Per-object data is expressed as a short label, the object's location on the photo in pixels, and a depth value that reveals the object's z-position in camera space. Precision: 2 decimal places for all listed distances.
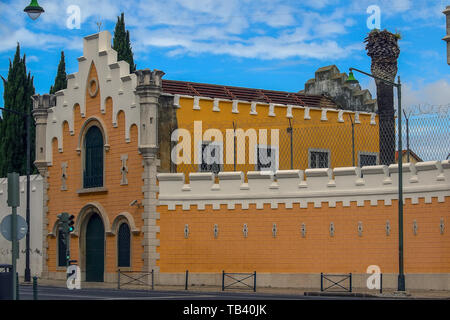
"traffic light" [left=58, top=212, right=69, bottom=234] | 31.27
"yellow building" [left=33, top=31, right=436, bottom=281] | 39.84
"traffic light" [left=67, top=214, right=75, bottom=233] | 31.49
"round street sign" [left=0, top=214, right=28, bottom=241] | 22.27
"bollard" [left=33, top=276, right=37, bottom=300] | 25.38
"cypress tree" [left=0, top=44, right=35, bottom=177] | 57.34
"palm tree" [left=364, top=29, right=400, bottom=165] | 46.47
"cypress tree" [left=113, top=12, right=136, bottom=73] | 59.44
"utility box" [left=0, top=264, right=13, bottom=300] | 23.80
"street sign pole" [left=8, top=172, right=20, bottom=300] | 22.02
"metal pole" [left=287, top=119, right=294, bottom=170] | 42.39
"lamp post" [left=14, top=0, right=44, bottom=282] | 42.97
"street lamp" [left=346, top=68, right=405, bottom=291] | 32.16
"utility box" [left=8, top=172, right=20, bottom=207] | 22.34
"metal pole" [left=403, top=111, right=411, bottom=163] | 36.39
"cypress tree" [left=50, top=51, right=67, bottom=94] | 59.84
